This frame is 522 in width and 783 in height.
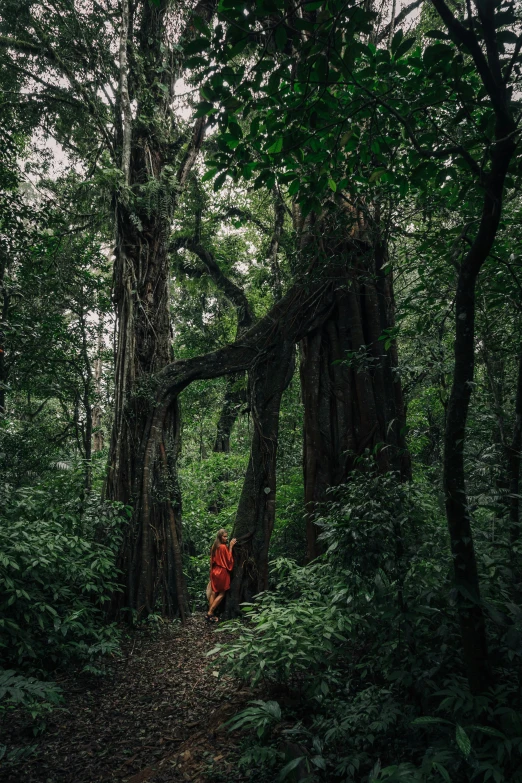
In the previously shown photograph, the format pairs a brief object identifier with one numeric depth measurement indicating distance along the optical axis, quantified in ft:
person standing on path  22.62
